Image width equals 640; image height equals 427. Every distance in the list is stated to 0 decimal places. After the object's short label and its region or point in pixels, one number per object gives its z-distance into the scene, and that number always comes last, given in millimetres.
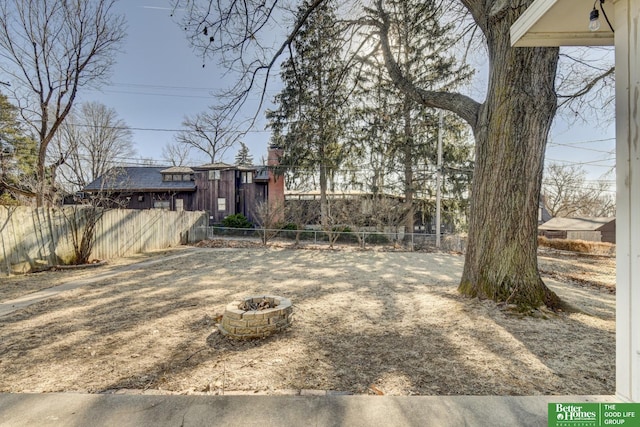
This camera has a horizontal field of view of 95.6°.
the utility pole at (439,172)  14227
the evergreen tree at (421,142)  13217
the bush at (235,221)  19078
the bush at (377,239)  14949
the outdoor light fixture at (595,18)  1781
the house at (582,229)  20656
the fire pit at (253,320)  3180
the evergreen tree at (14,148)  12203
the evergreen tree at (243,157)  37375
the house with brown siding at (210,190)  21062
